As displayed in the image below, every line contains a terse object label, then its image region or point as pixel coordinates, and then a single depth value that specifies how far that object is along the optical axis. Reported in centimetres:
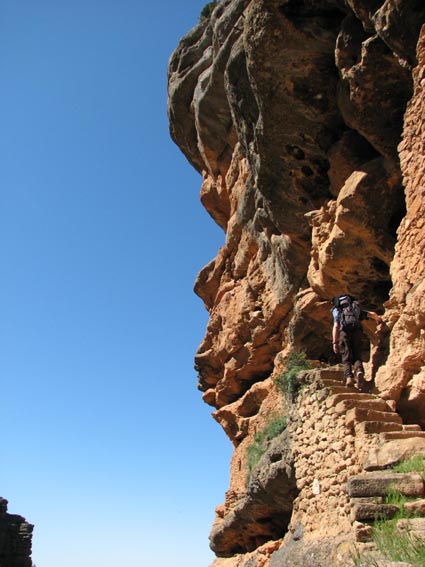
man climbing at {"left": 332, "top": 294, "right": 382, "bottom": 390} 899
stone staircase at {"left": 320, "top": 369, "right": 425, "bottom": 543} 575
